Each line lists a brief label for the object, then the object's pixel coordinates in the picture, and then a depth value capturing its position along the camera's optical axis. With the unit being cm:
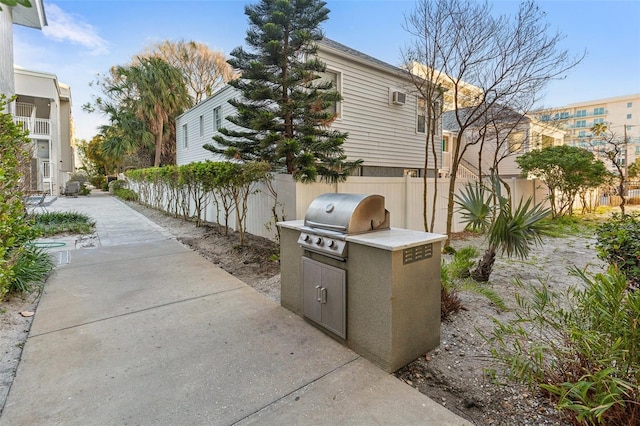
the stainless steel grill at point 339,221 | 296
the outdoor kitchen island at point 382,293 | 261
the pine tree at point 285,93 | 736
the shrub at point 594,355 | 184
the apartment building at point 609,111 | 6244
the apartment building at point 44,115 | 1845
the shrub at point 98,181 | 3411
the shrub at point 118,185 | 2457
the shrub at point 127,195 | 1925
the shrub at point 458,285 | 369
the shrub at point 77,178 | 2723
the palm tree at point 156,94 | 1934
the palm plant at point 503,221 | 431
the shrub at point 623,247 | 303
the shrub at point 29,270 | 409
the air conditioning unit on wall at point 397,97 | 1180
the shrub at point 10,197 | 328
